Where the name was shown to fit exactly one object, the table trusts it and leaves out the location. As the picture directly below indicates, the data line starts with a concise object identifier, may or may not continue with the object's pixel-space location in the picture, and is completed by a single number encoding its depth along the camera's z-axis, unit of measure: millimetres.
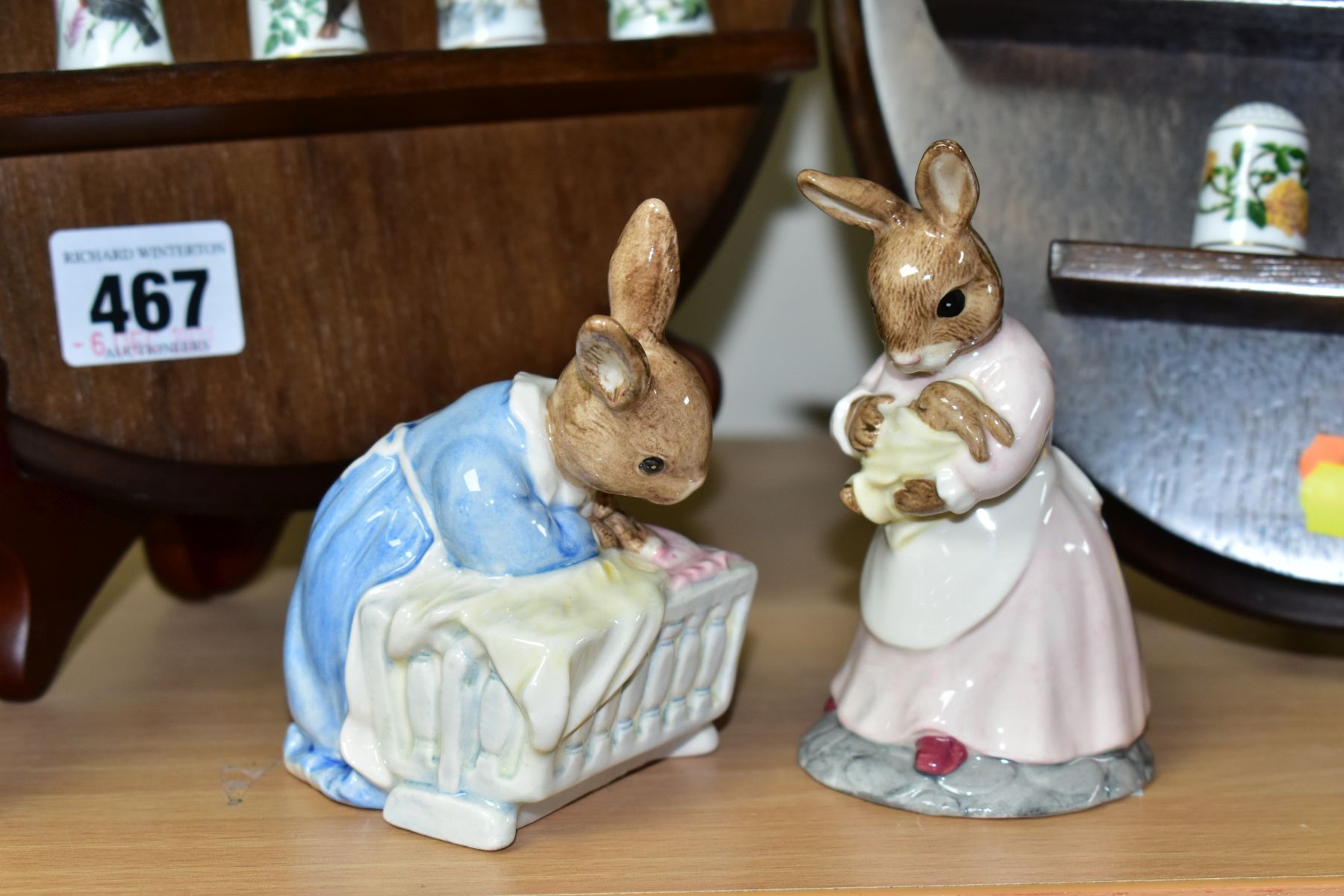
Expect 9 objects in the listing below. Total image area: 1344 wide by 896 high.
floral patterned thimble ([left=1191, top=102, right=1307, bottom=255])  560
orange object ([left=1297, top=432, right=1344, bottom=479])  571
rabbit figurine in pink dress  509
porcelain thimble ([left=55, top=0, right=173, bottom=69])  549
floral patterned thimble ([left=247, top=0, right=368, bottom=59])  558
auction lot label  562
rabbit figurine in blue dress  503
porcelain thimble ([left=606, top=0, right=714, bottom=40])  577
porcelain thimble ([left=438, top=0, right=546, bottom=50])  567
